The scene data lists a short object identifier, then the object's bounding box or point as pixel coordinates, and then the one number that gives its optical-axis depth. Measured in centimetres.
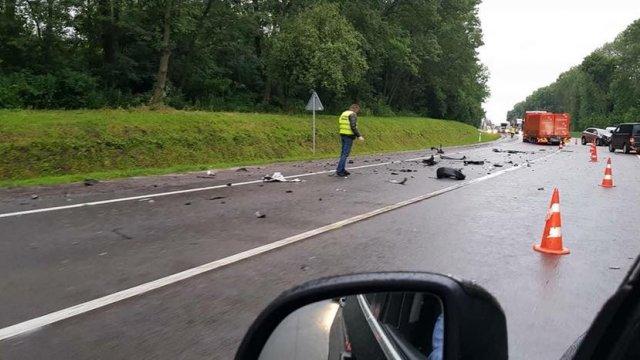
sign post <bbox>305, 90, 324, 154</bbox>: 2267
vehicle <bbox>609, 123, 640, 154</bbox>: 3166
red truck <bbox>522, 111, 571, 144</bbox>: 4628
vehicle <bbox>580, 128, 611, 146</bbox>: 4611
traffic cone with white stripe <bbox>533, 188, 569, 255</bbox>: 656
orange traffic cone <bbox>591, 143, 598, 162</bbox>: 2384
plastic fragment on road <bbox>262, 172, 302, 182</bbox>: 1364
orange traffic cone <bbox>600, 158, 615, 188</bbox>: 1362
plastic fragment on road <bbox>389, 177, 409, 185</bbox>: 1364
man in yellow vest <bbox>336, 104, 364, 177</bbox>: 1521
